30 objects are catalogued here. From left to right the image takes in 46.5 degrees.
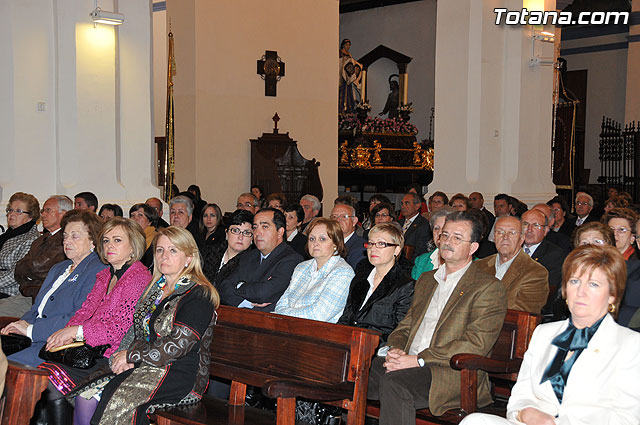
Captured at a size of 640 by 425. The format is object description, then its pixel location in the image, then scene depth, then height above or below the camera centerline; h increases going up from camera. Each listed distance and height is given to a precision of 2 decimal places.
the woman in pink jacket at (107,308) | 3.84 -0.85
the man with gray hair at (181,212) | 6.95 -0.58
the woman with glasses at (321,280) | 4.18 -0.74
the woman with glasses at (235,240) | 5.06 -0.61
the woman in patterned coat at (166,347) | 3.34 -0.91
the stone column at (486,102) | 8.86 +0.65
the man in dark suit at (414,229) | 7.04 -0.74
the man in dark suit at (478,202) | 8.23 -0.53
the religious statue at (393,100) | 19.90 +1.44
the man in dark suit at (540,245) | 5.49 -0.67
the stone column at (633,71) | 16.11 +1.89
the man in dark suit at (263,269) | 4.66 -0.76
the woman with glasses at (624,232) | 4.85 -0.48
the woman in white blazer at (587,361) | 2.69 -0.76
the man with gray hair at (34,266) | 5.48 -0.89
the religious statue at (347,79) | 18.83 +1.89
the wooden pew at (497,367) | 3.44 -1.01
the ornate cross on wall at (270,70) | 13.18 +1.45
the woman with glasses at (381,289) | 4.01 -0.74
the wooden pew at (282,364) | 3.16 -0.97
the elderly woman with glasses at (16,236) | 5.77 -0.71
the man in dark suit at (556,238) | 6.61 -0.73
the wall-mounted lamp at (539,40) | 9.15 +1.43
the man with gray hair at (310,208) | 7.60 -0.57
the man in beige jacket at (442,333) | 3.47 -0.88
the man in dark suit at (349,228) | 5.77 -0.62
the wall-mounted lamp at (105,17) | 7.26 +1.28
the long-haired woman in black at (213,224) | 6.82 -0.68
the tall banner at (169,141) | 8.94 +0.10
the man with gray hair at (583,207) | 8.79 -0.59
